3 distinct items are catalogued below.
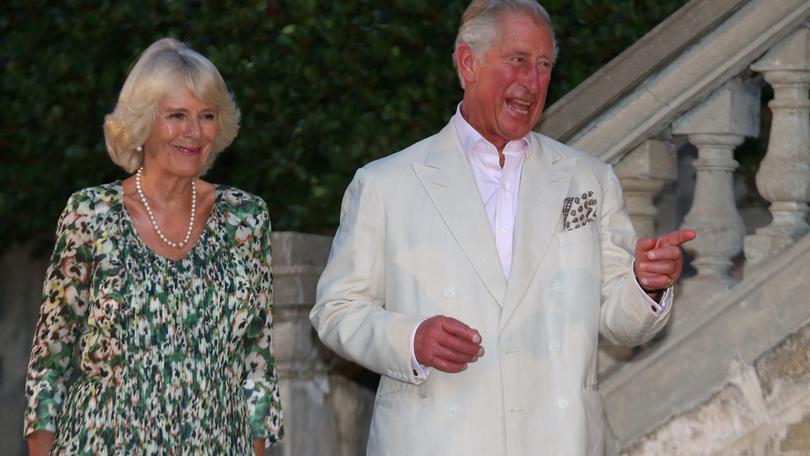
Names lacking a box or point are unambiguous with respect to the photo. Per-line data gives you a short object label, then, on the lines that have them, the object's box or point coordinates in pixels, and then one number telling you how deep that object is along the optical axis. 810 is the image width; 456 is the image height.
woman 8.23
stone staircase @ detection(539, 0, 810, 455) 9.24
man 8.33
